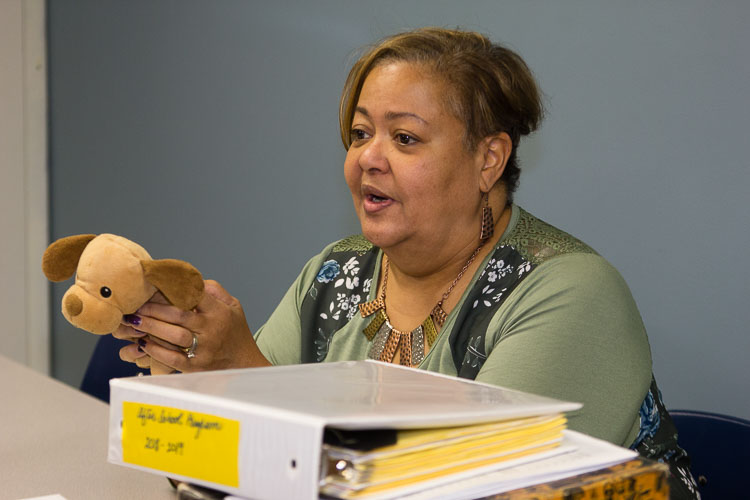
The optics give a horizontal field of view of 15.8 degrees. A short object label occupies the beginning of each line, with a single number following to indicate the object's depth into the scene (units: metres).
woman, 2.29
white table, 2.19
